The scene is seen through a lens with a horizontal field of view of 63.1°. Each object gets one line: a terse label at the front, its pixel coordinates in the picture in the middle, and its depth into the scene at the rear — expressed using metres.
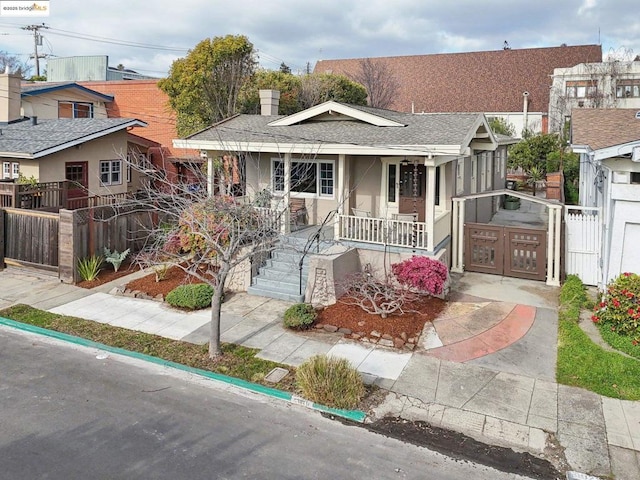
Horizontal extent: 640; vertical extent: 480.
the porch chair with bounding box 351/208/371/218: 14.74
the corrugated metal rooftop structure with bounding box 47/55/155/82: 39.40
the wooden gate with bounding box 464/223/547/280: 13.47
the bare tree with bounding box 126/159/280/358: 9.00
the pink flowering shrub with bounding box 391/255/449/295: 11.29
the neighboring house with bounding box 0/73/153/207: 19.59
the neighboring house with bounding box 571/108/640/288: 10.47
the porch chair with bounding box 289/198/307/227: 15.14
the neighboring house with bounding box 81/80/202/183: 31.19
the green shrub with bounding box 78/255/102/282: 13.84
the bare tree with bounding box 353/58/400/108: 46.69
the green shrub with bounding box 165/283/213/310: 11.78
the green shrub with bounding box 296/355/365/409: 7.54
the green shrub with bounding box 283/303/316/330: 10.47
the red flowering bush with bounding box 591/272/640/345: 9.75
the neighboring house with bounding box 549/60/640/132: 36.81
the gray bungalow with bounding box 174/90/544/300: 12.82
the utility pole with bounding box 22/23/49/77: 53.25
